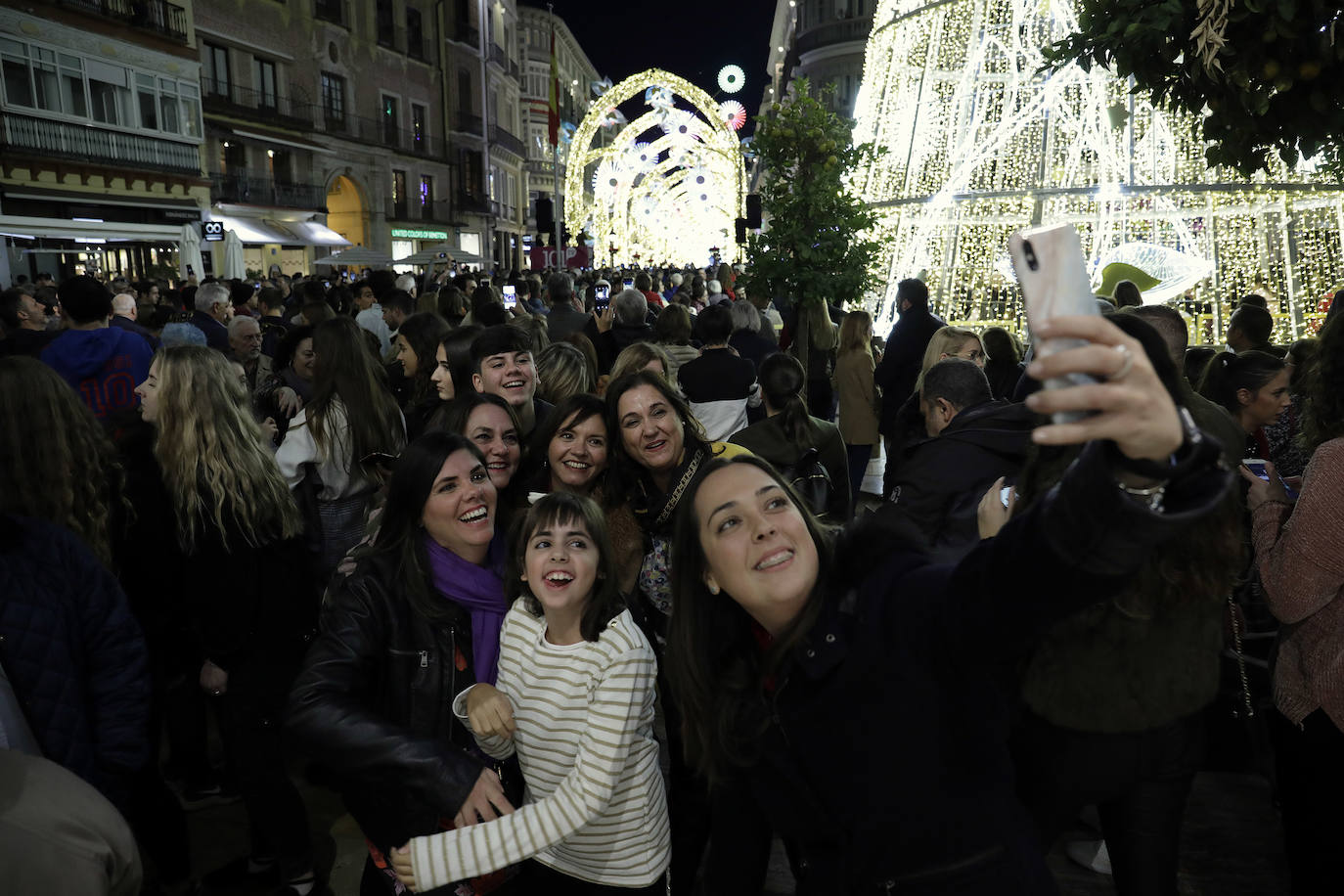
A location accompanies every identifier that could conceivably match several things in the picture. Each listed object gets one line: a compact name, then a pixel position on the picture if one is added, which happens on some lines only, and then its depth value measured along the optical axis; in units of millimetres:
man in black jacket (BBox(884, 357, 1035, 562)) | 2938
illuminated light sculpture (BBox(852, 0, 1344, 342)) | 8703
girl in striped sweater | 2209
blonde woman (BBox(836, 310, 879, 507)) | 7113
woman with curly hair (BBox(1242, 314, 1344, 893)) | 2234
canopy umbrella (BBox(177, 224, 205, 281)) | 16547
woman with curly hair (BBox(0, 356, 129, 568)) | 2816
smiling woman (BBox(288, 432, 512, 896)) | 2113
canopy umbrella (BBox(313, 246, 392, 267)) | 22500
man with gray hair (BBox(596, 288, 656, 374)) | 7387
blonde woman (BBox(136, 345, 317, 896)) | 3219
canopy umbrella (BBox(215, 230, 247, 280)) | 15531
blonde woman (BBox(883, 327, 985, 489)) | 4852
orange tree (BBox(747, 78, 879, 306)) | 7793
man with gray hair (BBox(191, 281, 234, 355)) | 6703
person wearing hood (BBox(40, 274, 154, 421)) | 5074
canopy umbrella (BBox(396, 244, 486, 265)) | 22981
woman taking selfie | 1117
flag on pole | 21016
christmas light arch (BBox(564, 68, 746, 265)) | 26094
